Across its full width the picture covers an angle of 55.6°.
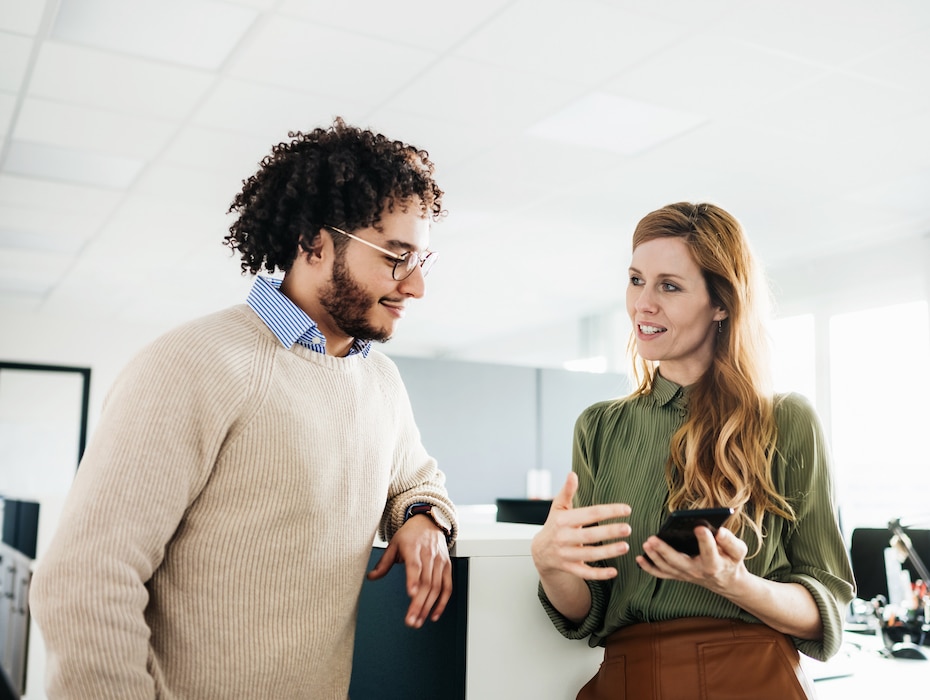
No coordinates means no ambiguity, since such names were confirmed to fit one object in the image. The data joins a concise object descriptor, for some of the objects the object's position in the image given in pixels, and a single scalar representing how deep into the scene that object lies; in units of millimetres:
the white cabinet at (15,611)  3830
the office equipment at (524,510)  2711
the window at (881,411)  5266
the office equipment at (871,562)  2760
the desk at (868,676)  1759
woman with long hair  1127
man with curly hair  968
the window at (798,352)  5957
